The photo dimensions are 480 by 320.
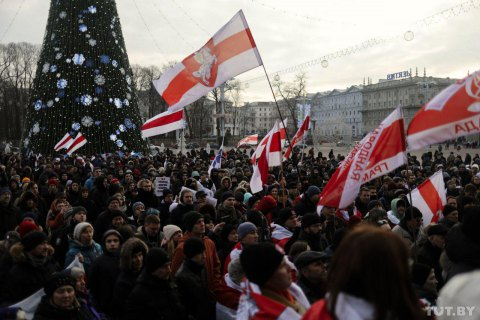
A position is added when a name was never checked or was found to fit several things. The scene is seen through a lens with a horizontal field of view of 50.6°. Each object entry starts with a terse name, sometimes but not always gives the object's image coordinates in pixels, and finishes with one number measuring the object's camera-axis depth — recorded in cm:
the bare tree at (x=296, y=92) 6756
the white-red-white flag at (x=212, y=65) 736
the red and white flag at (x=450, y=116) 421
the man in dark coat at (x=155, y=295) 385
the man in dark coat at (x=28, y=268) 425
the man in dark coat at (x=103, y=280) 470
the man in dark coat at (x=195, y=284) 434
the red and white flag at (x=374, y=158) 511
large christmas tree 1912
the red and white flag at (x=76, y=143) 1724
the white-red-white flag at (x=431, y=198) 698
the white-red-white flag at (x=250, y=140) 1861
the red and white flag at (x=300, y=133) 1314
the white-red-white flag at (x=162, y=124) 1142
